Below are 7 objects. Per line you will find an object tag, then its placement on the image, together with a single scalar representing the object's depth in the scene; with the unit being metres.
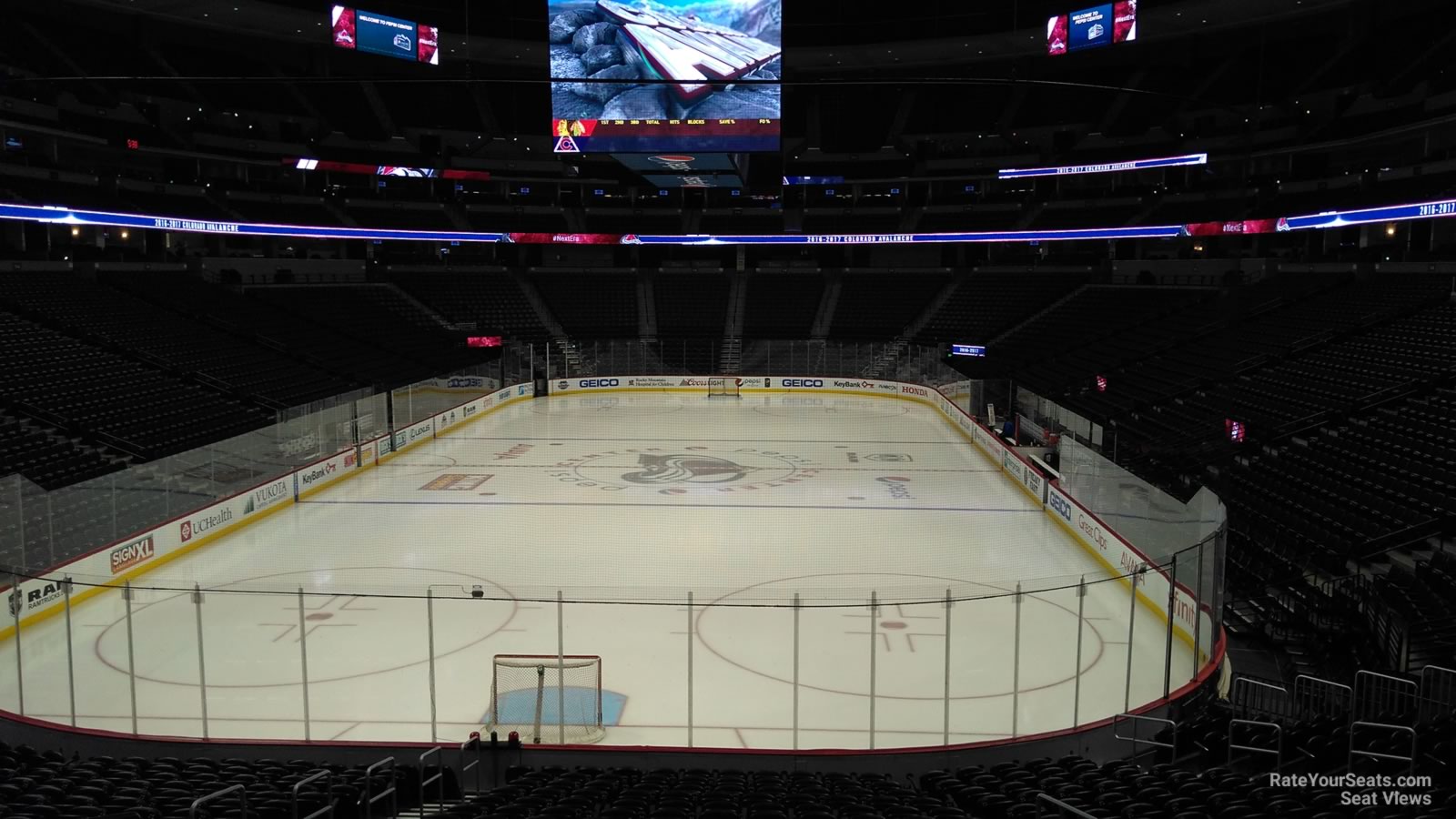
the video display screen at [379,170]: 37.69
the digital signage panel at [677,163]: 22.38
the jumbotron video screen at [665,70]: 20.61
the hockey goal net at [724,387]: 36.94
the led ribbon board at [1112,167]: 35.09
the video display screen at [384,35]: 30.91
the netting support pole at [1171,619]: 8.80
